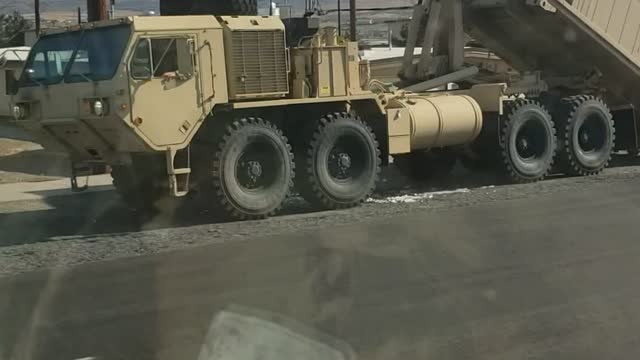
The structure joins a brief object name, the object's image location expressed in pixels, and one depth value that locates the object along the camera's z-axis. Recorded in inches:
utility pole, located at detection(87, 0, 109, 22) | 734.5
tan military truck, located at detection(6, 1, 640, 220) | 434.0
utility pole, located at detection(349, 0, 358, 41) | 1352.4
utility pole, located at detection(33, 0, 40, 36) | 1343.5
